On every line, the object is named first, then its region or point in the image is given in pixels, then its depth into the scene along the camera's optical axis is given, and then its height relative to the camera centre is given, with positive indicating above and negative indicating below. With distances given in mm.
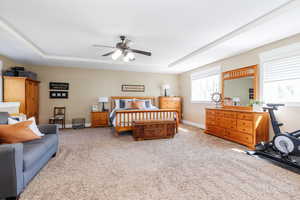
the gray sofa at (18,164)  1456 -765
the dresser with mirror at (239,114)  3166 -376
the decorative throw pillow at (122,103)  5655 -166
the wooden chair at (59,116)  5336 -656
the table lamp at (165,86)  6529 +587
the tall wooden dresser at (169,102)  6383 -155
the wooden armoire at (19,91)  4074 +212
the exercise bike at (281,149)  2369 -907
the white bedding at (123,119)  4191 -627
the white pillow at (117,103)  5680 -170
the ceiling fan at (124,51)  2944 +1046
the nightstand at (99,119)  5498 -791
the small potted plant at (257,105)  3333 -140
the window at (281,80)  2865 +440
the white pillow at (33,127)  2283 -485
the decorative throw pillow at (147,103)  5829 -187
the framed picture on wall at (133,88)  6284 +496
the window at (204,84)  4875 +591
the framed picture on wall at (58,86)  5391 +495
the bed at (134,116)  4148 -539
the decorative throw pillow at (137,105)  5395 -231
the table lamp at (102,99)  5555 -29
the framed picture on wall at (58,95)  5408 +142
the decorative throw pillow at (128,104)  5535 -200
